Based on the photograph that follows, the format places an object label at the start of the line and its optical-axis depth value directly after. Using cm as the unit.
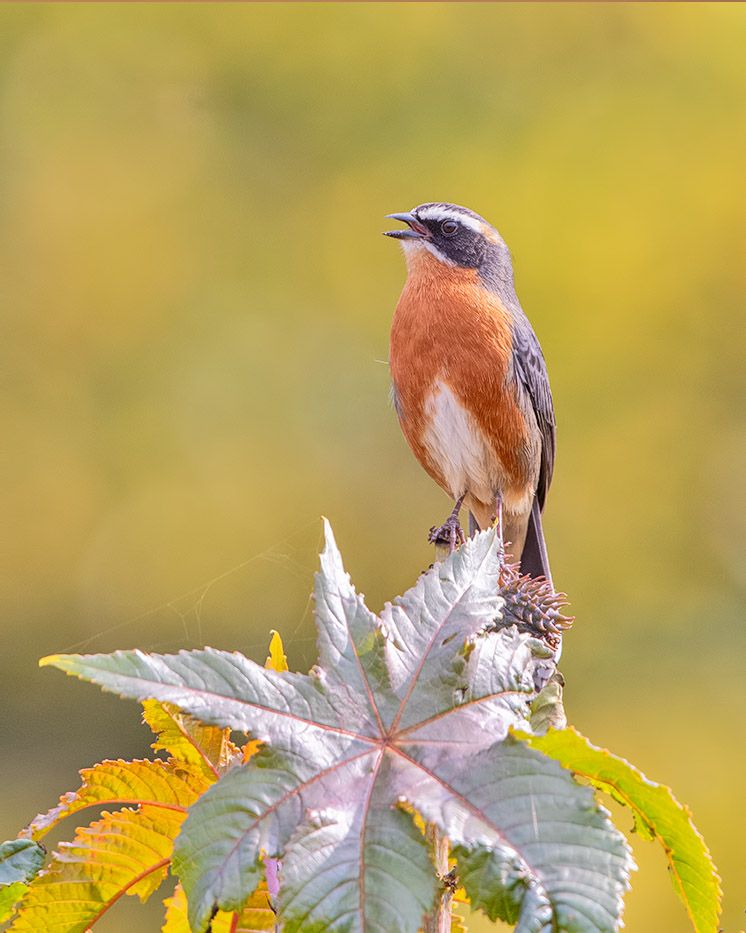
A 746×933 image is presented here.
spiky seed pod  473
